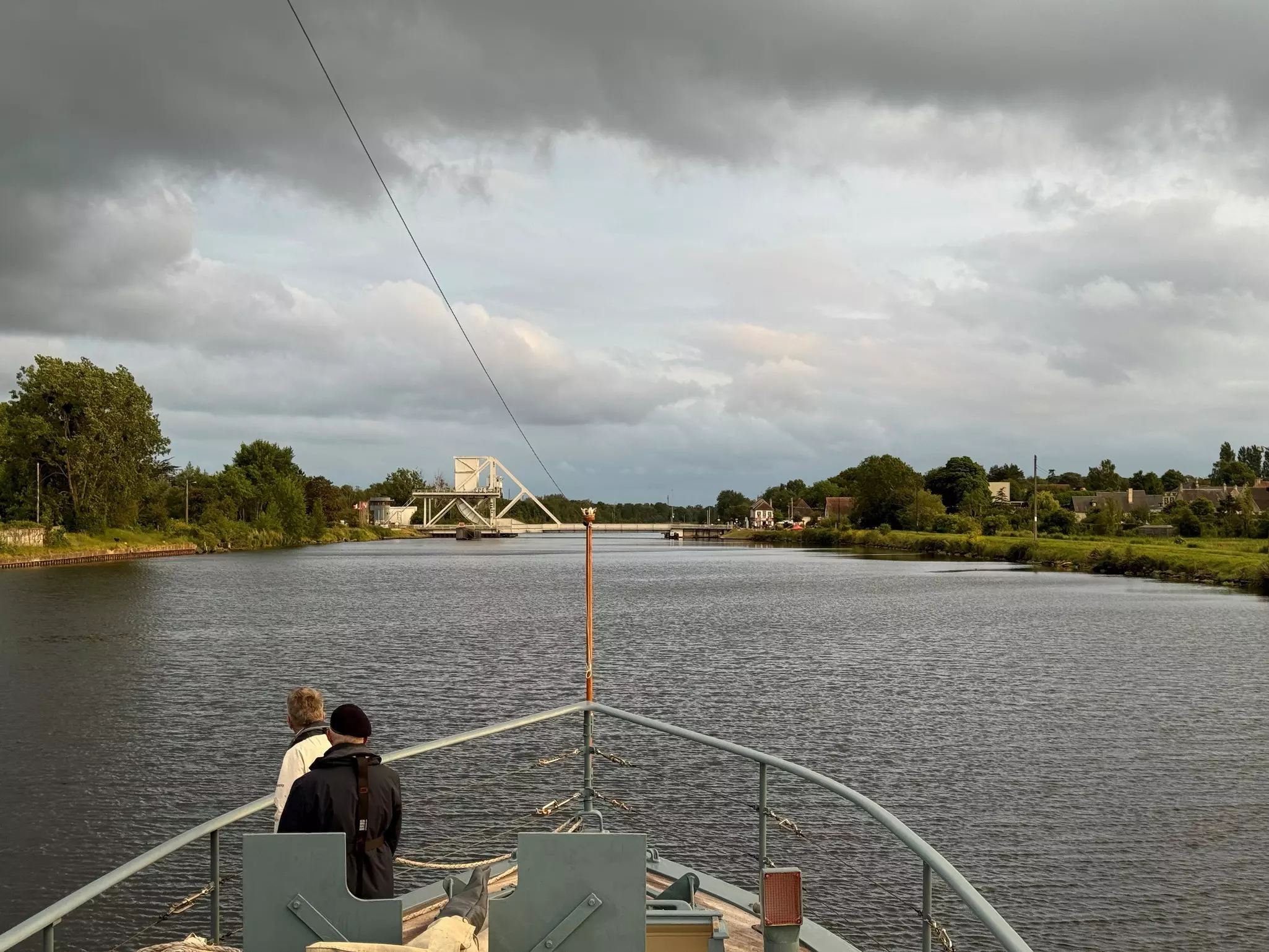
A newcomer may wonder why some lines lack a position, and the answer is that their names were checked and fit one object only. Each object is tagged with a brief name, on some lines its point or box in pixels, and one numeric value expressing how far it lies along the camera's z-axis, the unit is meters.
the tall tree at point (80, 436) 96.19
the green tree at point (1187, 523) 100.25
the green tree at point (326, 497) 176.88
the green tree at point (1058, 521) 119.81
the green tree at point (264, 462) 149.62
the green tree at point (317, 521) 165.25
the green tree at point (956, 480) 165.38
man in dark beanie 5.47
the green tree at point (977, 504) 149.62
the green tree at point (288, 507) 149.88
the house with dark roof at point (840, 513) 184.75
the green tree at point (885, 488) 155.12
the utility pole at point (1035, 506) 107.24
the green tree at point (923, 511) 149.00
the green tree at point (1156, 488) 197.00
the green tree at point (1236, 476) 188.62
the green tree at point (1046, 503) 132.62
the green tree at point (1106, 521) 111.81
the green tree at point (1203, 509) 104.94
